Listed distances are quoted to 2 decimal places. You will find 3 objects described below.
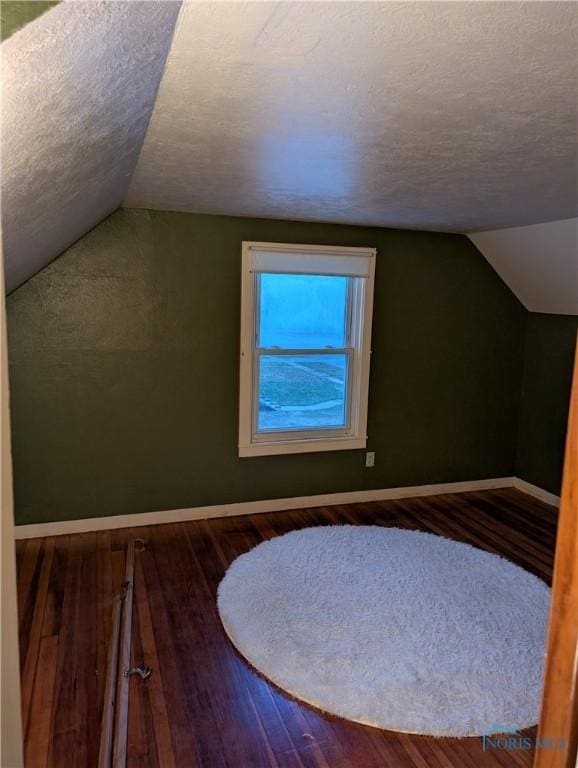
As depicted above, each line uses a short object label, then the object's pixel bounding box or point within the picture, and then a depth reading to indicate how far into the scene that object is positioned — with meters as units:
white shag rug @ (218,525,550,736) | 2.12
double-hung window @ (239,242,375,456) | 3.75
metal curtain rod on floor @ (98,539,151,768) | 1.79
